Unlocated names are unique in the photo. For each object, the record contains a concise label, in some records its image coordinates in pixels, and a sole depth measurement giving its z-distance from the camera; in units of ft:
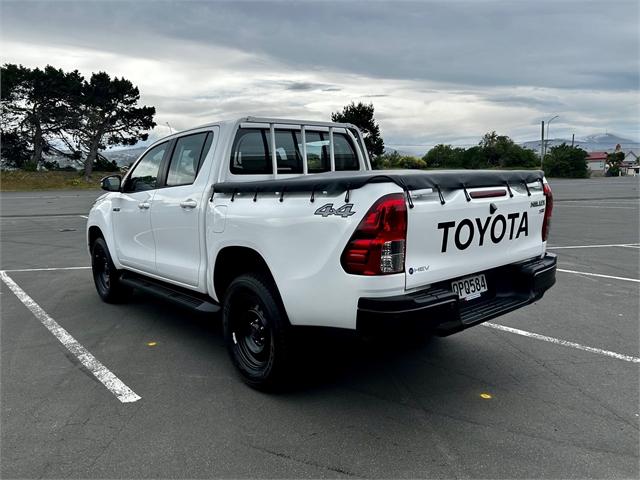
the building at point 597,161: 389.60
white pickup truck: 9.96
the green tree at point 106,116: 151.12
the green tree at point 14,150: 152.56
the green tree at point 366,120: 185.79
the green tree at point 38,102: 145.38
